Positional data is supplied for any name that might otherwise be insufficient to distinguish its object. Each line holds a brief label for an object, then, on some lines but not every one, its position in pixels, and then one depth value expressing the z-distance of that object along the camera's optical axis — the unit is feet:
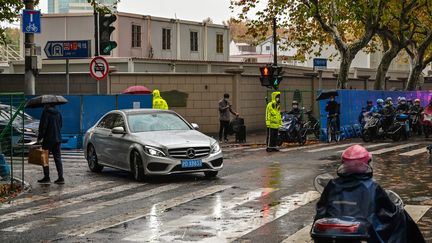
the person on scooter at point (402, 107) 97.46
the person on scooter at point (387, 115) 89.66
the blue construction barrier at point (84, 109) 82.79
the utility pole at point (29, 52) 70.44
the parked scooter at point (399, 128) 89.40
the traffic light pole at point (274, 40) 109.50
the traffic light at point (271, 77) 92.12
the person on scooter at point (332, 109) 88.89
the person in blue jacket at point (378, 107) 91.00
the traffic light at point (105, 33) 71.15
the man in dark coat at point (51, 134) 50.42
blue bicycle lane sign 68.74
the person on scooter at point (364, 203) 19.06
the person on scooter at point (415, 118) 102.17
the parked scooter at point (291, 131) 83.71
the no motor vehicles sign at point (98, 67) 76.54
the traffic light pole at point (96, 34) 71.00
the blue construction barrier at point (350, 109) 93.09
